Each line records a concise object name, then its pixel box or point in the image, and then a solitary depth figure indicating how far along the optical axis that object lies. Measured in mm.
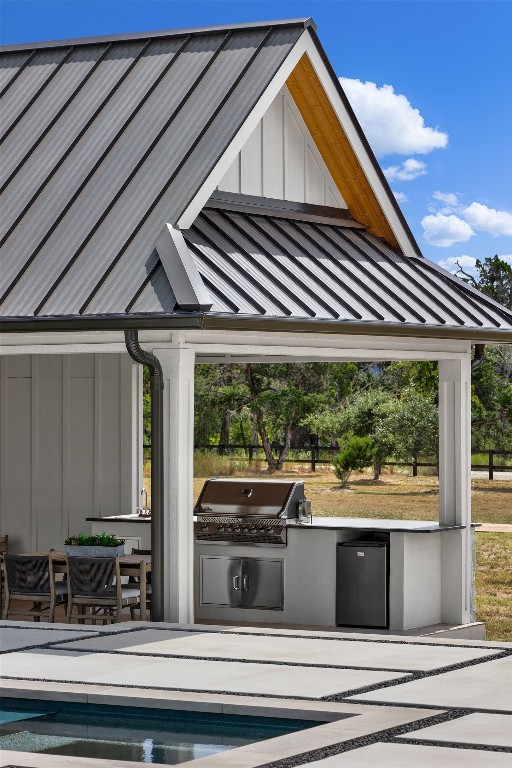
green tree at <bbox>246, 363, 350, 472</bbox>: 50281
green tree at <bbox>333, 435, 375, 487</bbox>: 44781
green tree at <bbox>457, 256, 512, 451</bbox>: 50125
